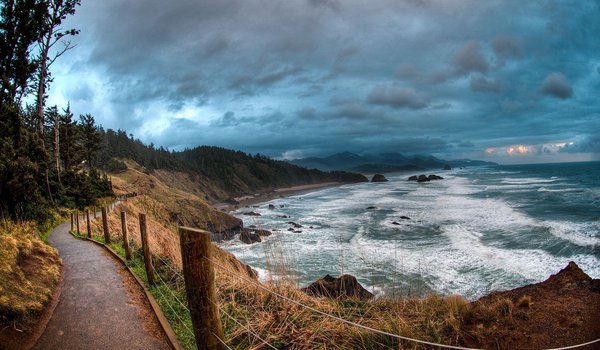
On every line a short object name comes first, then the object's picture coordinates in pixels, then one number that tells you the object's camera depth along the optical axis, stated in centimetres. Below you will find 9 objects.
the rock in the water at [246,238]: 2397
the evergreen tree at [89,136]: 3741
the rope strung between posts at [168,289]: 557
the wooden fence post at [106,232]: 1100
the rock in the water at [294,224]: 3007
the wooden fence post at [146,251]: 642
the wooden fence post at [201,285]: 309
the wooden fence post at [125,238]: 807
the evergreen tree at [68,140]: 3122
